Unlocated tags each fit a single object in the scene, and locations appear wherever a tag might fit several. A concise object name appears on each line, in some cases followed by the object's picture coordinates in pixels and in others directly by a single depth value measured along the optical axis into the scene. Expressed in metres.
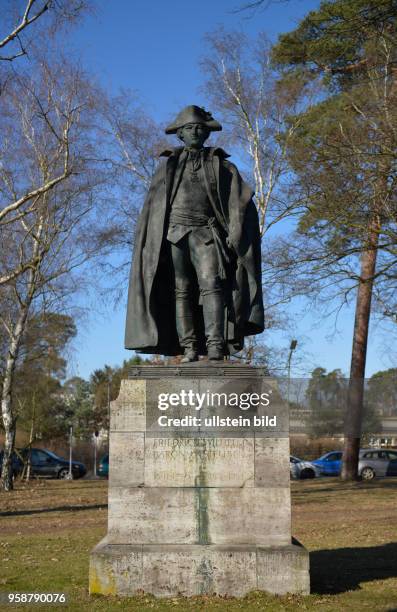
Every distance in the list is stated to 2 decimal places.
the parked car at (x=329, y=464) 36.56
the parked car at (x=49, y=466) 37.31
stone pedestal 6.78
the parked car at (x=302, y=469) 34.53
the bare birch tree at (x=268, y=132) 21.58
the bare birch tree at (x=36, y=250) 20.31
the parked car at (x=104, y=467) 38.86
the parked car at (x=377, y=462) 34.59
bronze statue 7.74
